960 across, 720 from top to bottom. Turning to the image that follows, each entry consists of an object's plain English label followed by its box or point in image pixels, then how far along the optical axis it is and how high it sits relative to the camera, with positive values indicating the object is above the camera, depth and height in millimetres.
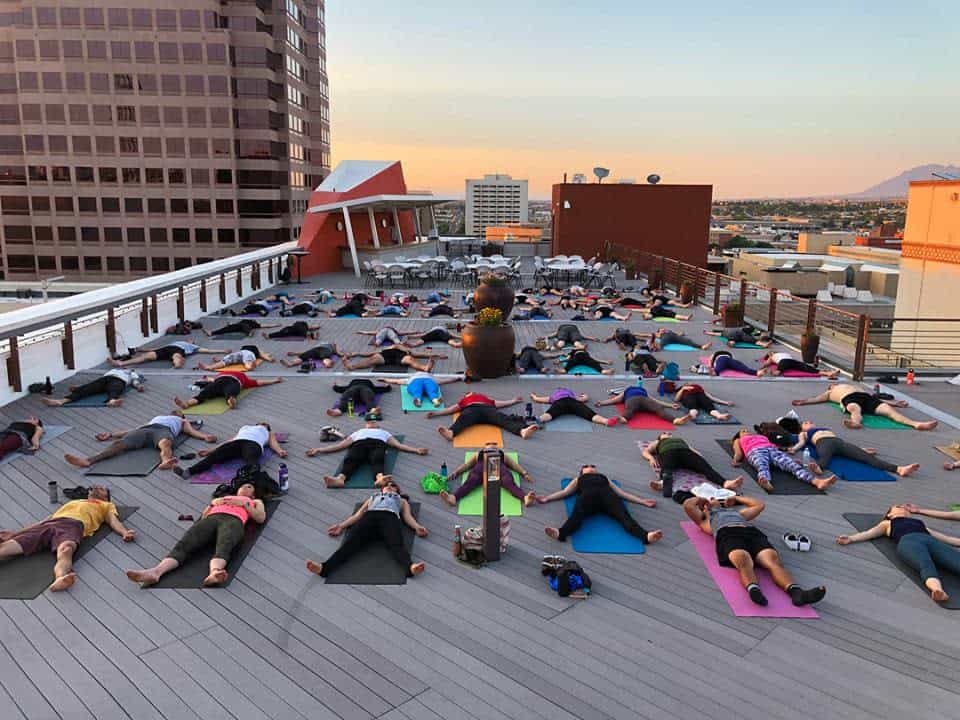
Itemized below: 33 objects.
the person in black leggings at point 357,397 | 9933 -2622
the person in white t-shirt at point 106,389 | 10016 -2581
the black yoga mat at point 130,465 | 7645 -2771
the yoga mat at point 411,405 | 10164 -2772
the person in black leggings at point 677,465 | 7184 -2618
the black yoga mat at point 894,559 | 5404 -2806
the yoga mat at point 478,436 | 8727 -2774
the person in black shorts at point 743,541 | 5266 -2665
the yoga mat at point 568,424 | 9352 -2782
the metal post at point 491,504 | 5738 -2328
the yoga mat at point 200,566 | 5523 -2813
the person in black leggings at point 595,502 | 6277 -2668
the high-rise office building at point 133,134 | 58000 +5397
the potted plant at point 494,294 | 14117 -1690
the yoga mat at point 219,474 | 7504 -2784
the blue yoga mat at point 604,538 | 6145 -2816
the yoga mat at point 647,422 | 9500 -2787
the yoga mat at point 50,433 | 8539 -2763
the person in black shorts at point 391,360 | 12445 -2630
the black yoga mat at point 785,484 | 7402 -2799
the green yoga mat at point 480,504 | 6891 -2824
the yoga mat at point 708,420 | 9664 -2780
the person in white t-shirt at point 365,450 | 7453 -2656
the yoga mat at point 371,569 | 5598 -2823
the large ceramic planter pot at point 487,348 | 11719 -2273
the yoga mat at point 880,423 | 9473 -2758
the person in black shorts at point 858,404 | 9430 -2609
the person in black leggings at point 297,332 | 15141 -2621
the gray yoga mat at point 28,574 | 5320 -2792
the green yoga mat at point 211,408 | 9893 -2771
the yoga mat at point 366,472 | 7504 -2802
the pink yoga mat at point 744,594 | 5191 -2812
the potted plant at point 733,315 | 16391 -2371
